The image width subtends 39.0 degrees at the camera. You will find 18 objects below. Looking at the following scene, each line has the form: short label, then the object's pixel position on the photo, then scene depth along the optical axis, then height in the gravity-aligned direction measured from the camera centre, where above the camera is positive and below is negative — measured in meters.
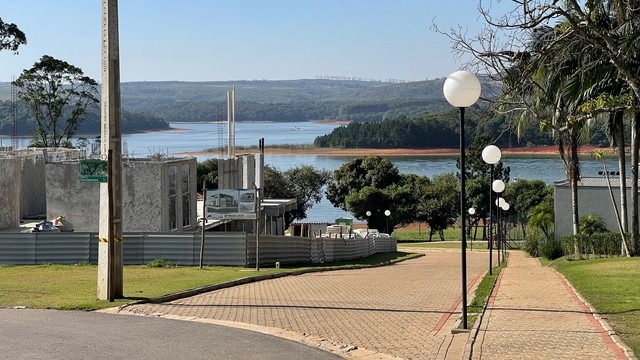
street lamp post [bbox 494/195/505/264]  29.52 -0.02
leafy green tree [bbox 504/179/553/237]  76.50 +0.62
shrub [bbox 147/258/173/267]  24.81 -1.64
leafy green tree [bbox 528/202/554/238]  50.31 -1.10
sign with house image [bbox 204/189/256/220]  29.16 -0.03
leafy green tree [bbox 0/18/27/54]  53.25 +9.98
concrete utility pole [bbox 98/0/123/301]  14.78 +0.59
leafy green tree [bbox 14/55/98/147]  66.00 +8.04
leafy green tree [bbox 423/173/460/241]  74.94 -0.25
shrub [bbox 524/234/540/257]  41.75 -2.10
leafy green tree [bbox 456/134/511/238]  72.88 +1.52
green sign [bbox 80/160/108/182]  14.84 +0.55
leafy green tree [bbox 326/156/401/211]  81.81 +2.40
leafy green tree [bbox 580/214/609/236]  40.94 -1.10
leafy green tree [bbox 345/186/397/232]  74.88 -0.22
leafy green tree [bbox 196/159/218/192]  69.88 +2.79
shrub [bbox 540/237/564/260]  35.25 -1.90
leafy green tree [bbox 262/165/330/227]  85.38 +1.80
